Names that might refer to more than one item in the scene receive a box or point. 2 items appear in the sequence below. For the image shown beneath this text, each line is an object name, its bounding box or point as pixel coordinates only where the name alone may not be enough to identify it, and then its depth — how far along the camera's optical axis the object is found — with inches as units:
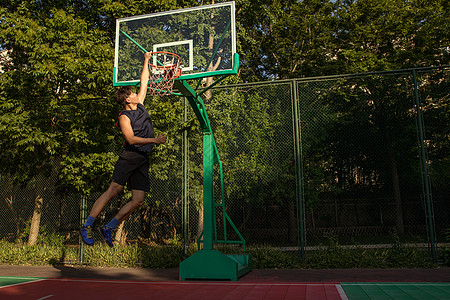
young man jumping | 159.3
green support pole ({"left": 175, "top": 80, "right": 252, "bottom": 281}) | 250.5
